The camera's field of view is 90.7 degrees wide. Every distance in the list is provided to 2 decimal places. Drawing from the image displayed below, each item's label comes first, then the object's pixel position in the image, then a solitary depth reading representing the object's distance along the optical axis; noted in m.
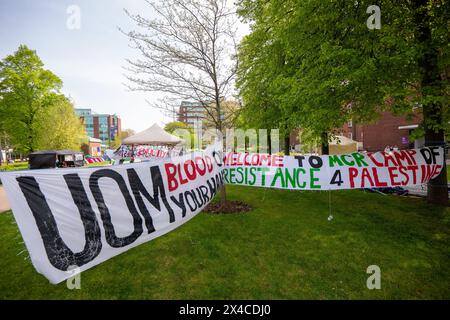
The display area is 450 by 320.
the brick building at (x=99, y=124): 118.44
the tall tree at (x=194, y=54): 7.36
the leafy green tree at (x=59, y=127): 25.52
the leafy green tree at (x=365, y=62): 6.36
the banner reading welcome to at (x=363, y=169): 7.27
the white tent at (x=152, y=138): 18.64
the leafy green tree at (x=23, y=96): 24.00
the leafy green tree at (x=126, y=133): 108.19
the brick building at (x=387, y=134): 31.42
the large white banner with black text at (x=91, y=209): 3.18
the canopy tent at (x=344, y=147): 20.70
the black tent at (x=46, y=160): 16.62
